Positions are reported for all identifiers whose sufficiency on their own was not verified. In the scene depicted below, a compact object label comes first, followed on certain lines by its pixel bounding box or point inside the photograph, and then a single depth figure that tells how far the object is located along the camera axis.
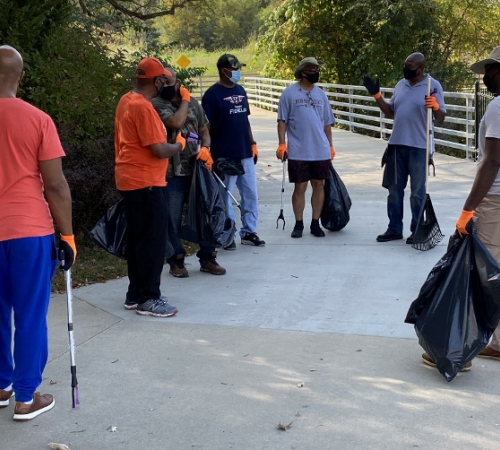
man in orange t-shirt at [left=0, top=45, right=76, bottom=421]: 4.04
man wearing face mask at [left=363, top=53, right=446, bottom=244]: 8.12
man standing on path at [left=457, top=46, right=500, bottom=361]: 4.64
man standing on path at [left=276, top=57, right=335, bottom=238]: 8.55
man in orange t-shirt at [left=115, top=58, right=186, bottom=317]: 5.78
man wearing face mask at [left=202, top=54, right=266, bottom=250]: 8.10
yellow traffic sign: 22.02
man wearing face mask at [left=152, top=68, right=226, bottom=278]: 6.71
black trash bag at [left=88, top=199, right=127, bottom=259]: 6.24
